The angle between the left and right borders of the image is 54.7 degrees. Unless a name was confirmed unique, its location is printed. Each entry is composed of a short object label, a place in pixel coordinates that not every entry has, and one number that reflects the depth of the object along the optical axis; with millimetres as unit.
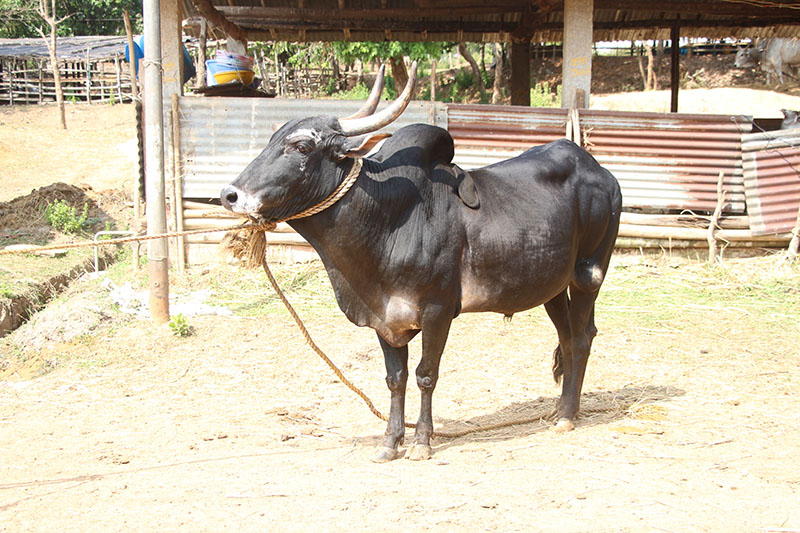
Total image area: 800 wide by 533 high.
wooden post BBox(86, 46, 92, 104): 30219
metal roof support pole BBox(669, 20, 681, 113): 12273
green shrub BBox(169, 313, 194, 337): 7238
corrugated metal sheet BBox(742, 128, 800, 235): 9094
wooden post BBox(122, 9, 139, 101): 10906
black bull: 4074
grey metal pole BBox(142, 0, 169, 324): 7297
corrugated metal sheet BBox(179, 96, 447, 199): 9055
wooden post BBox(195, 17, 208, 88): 11185
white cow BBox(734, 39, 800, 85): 26297
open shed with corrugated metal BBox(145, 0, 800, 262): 9078
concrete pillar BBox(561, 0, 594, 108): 9148
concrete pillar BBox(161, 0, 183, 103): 9039
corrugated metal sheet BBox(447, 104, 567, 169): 9180
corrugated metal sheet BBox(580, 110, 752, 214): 9227
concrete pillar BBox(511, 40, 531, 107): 12602
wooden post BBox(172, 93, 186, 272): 9000
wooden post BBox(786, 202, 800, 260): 9016
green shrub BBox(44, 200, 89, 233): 12992
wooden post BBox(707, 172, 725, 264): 9148
